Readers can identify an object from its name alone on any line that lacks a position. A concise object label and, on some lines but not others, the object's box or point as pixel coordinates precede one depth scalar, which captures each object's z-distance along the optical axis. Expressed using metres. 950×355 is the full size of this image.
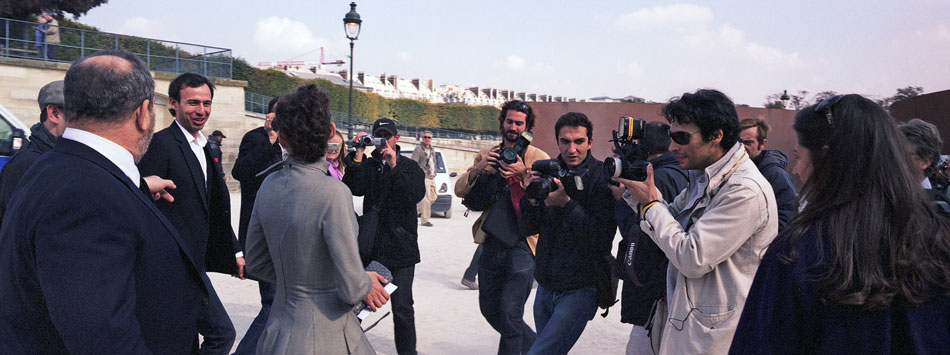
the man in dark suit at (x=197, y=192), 3.51
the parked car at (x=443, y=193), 14.45
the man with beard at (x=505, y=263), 4.20
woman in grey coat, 2.53
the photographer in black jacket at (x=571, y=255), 3.58
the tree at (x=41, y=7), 21.77
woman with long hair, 1.38
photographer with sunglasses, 2.52
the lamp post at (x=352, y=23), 16.83
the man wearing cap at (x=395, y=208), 4.31
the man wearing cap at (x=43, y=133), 3.05
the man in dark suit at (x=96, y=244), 1.57
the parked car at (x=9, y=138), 6.99
